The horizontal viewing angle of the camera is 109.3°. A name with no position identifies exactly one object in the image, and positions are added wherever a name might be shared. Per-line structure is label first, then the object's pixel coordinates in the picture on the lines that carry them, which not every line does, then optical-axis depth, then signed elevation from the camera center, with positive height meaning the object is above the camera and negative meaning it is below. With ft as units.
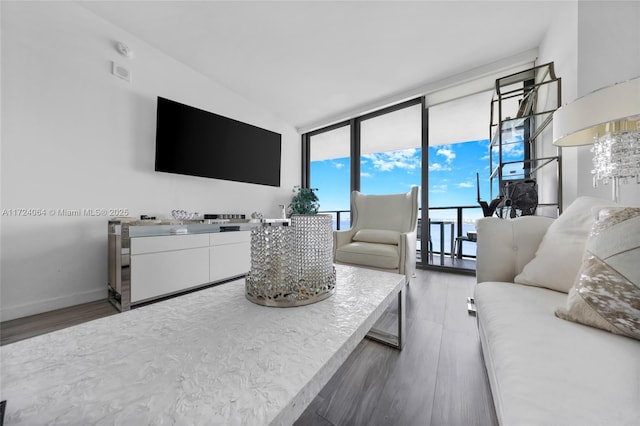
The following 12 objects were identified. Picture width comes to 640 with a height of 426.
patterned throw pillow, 1.77 -0.54
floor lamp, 3.16 +1.44
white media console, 5.37 -1.23
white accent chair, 6.09 -0.63
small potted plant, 12.13 +0.64
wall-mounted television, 7.23 +2.53
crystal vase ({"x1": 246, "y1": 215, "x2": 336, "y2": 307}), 2.68 -0.63
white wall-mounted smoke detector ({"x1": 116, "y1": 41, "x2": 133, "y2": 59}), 6.45 +4.69
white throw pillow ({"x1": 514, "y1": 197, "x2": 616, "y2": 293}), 2.73 -0.43
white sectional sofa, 1.24 -0.99
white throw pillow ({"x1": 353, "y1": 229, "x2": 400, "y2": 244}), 6.84 -0.68
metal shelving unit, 5.94 +2.29
